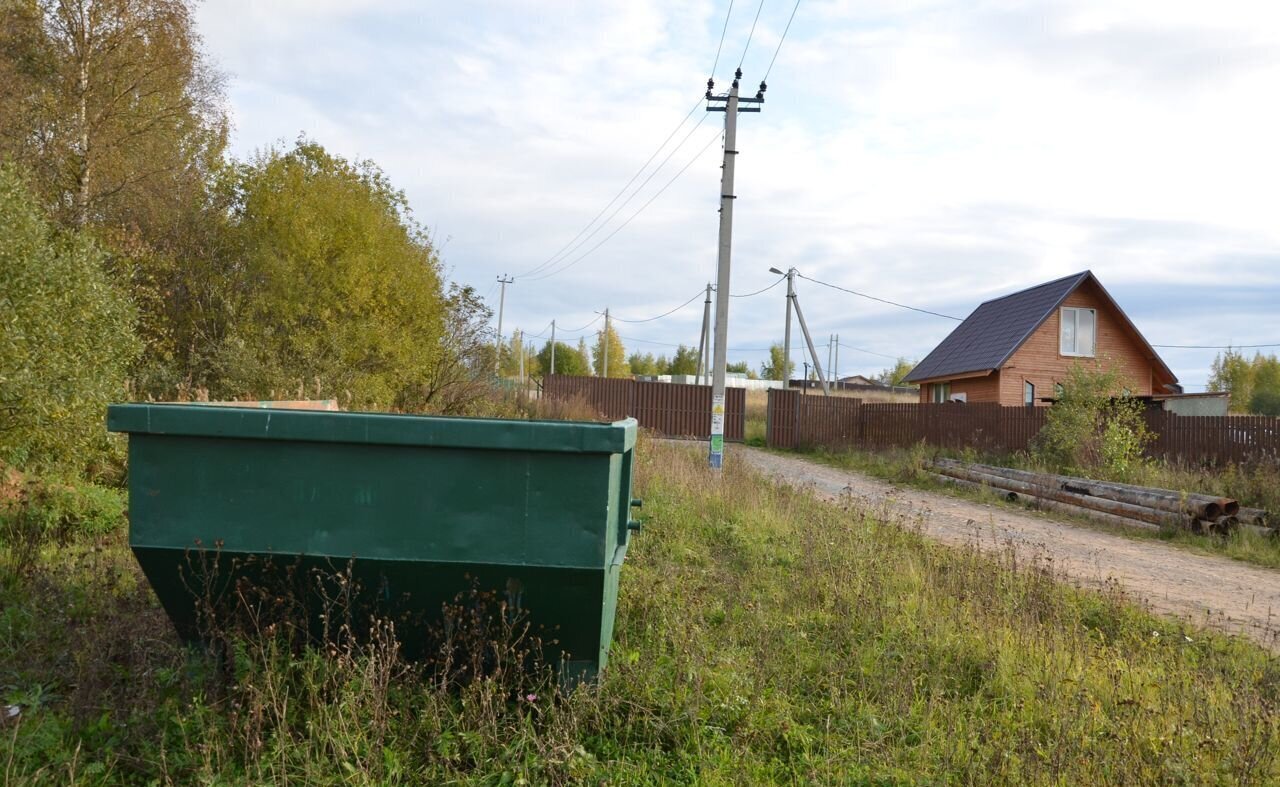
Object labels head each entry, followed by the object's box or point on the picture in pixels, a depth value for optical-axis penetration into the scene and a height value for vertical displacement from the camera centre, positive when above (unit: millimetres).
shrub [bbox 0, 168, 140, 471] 10086 +383
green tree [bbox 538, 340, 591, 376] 75625 +3457
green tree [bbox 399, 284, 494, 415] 23839 +803
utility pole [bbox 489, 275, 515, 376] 26083 +974
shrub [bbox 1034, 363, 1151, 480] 17562 +21
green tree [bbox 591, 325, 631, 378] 75938 +3968
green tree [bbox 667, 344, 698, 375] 90062 +4317
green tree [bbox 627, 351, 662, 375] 103850 +4621
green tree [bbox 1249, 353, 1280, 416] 62500 +3320
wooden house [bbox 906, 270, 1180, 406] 29500 +2425
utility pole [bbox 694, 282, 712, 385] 42500 +3173
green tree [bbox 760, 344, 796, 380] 96812 +4646
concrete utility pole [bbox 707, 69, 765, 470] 15336 +2582
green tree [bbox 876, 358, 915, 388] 100375 +4807
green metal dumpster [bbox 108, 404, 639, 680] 3680 -403
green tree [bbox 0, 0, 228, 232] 18625 +5738
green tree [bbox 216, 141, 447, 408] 21750 +2500
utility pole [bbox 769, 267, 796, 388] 35794 +2931
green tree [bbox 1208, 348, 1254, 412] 66750 +4033
